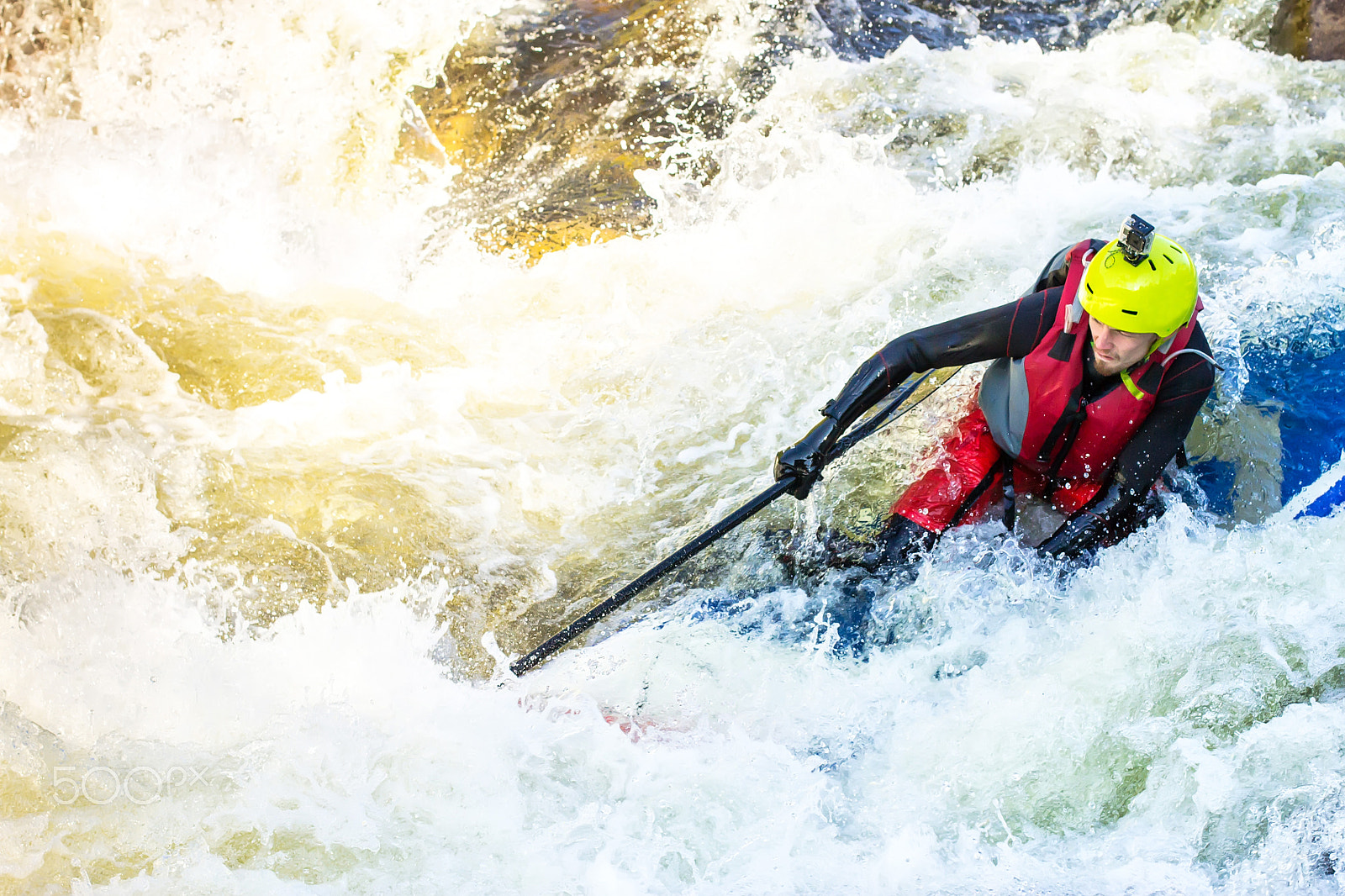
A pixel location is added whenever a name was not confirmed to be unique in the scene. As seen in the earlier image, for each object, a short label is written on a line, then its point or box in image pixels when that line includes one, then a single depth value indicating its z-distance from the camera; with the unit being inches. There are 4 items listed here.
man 249.8
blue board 304.5
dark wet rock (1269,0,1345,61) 512.7
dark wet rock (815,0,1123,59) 552.4
